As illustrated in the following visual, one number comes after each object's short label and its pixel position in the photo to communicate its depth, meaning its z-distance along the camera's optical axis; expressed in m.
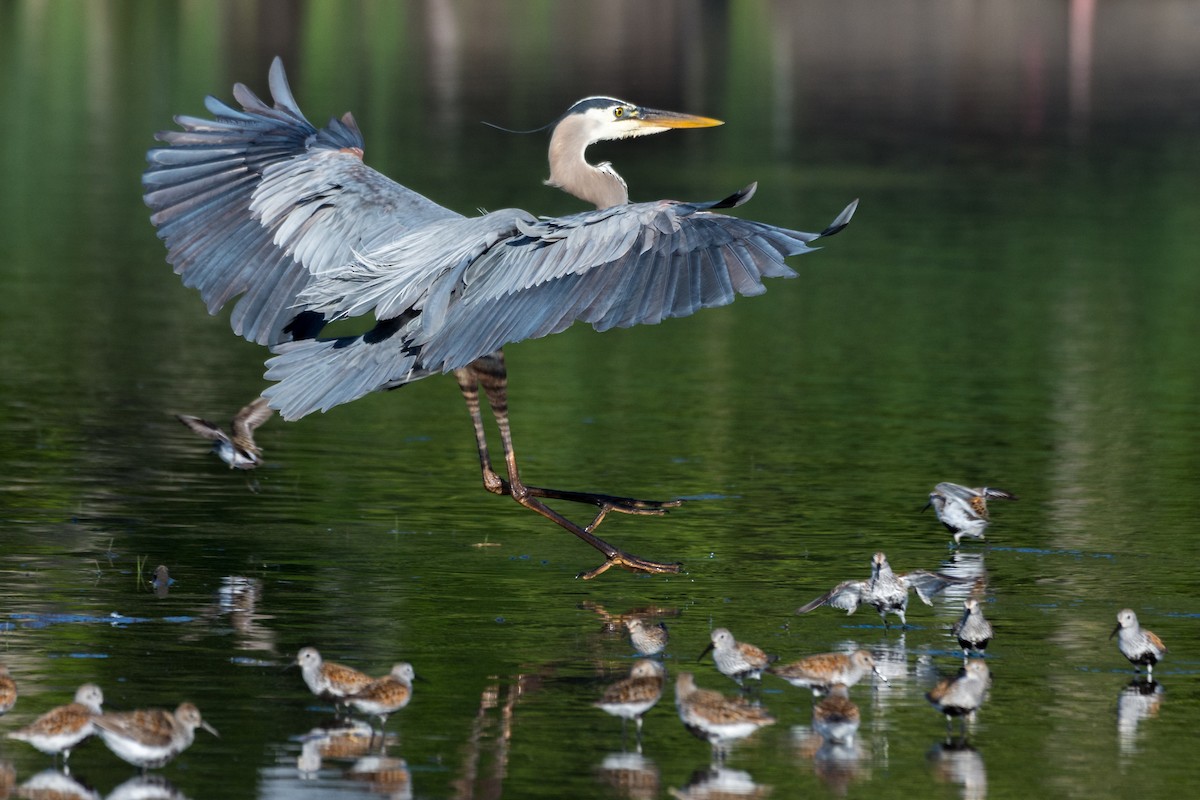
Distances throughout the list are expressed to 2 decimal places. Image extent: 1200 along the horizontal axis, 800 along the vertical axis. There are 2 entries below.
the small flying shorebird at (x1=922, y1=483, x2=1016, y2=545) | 23.59
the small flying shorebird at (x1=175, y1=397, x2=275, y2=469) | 25.77
